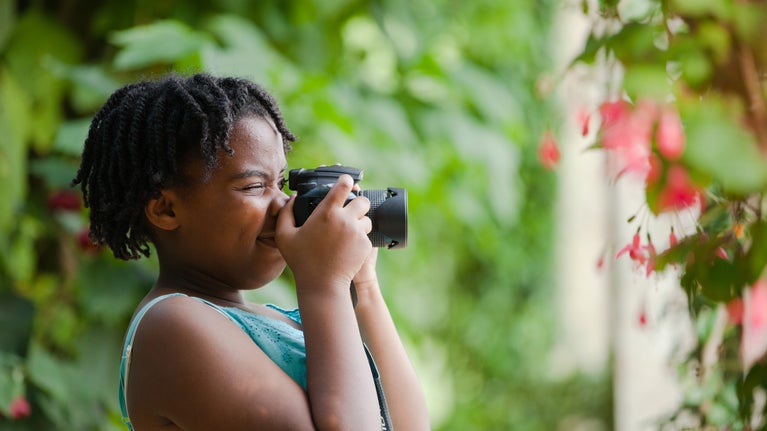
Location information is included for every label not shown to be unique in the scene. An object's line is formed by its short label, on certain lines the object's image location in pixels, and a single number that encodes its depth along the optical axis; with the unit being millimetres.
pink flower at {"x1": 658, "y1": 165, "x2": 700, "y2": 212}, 3844
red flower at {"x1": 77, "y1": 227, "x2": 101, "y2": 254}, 5716
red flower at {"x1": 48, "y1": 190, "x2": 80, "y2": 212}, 5871
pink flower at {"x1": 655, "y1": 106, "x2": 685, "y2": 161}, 3839
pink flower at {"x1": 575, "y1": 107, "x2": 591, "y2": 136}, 4662
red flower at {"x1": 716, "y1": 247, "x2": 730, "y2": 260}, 3995
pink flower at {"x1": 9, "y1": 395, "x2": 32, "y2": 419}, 5068
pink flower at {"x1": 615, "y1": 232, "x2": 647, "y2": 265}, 4204
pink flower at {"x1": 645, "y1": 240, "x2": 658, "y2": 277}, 4098
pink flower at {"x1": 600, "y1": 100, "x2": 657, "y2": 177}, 3892
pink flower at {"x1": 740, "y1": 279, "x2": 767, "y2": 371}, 3893
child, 4064
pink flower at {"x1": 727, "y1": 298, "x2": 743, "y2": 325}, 3970
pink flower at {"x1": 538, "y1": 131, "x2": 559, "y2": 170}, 4665
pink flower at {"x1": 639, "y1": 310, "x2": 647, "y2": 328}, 4298
